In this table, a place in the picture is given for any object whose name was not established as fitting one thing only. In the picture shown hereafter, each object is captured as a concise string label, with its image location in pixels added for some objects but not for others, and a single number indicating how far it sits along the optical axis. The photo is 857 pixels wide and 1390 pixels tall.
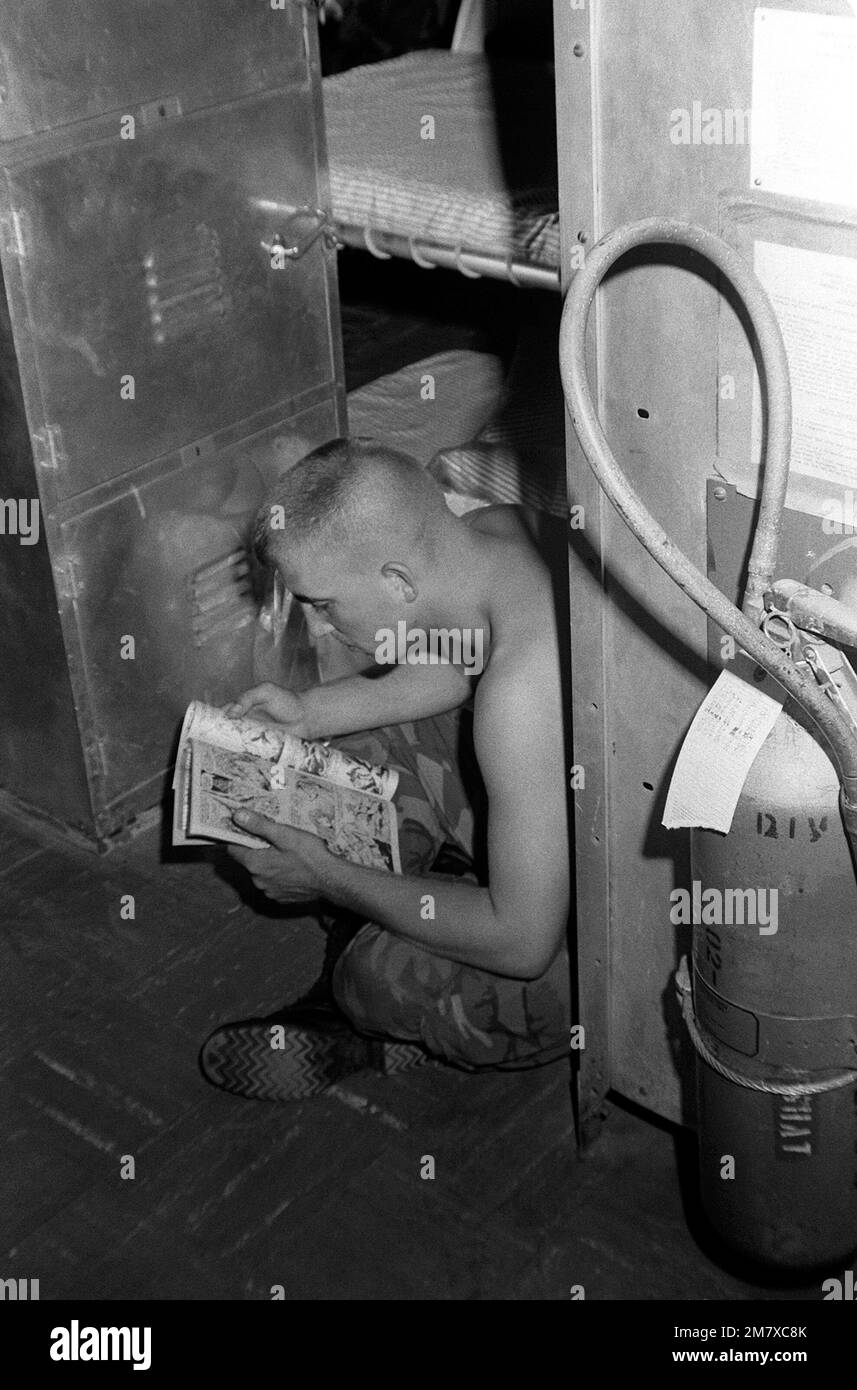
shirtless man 1.75
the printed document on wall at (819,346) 1.20
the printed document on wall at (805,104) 1.12
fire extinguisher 1.21
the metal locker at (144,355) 2.02
